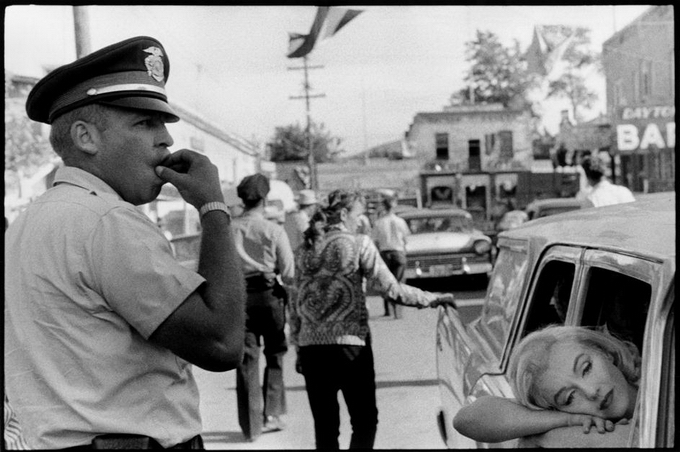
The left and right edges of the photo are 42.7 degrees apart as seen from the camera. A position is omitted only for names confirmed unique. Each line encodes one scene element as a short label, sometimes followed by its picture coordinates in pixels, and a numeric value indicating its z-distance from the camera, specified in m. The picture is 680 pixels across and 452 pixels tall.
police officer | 1.51
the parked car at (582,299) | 1.59
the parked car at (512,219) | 14.91
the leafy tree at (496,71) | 24.87
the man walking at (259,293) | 4.99
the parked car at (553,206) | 11.93
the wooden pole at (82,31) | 5.43
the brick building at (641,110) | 21.30
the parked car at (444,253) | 12.97
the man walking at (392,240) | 9.59
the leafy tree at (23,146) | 7.17
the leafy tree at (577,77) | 17.61
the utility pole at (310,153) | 36.19
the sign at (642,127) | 21.31
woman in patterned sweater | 4.08
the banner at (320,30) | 7.01
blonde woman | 1.79
